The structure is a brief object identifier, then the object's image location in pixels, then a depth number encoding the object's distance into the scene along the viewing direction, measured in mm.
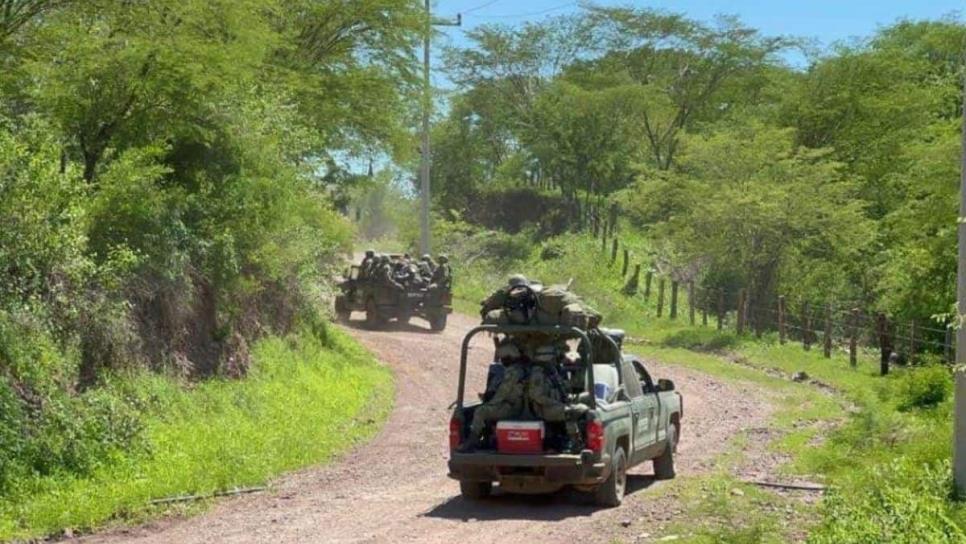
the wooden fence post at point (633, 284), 46875
